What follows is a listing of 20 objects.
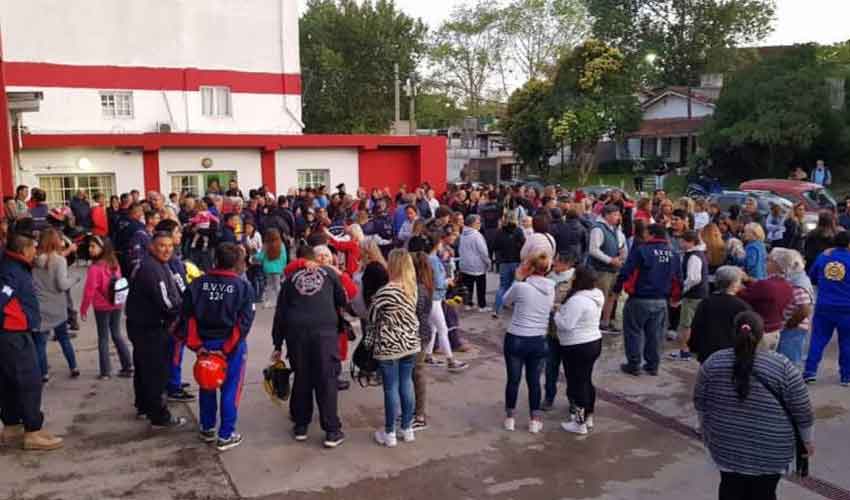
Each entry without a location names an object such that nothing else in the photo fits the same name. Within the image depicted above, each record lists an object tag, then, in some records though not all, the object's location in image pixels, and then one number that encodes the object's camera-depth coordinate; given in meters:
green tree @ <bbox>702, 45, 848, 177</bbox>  29.89
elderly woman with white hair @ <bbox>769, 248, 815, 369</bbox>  6.98
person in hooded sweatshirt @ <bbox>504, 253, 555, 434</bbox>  6.27
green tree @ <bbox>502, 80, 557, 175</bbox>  38.19
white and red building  20.34
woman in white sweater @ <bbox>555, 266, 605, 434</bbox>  6.29
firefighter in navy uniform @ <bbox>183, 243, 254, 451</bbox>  5.79
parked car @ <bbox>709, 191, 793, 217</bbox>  17.14
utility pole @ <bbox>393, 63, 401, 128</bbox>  37.44
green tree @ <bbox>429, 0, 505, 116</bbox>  53.41
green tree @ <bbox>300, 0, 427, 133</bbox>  40.59
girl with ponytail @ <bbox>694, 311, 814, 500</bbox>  3.90
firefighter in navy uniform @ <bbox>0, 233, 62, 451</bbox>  5.81
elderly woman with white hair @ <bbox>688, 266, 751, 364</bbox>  6.06
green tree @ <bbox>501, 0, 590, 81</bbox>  51.44
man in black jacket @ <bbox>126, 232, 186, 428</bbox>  6.37
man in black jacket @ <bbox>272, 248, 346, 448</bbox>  5.93
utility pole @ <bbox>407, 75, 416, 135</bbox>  35.23
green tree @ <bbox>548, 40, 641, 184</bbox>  36.47
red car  19.33
